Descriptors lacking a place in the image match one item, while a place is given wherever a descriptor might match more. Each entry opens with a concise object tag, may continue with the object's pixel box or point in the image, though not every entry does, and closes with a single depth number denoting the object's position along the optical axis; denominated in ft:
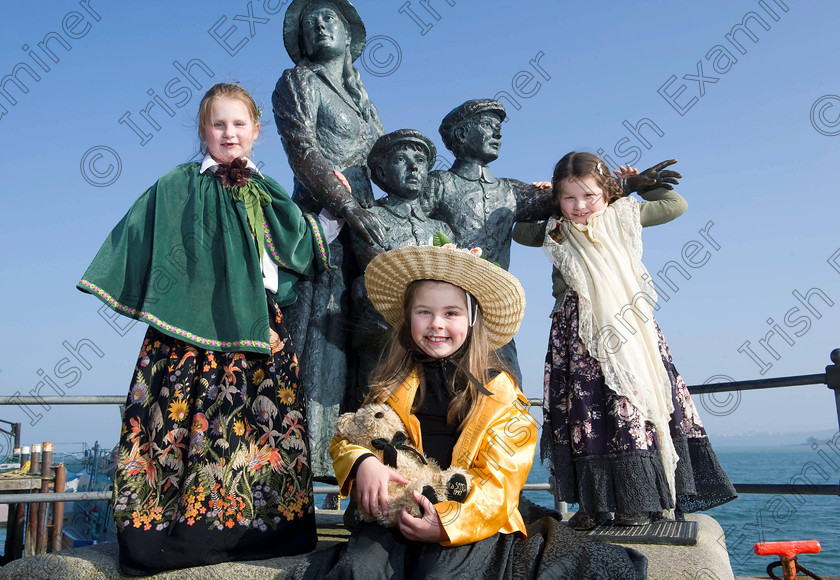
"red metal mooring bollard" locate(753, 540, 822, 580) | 11.76
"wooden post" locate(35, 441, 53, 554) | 40.06
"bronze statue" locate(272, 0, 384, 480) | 11.77
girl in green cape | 8.74
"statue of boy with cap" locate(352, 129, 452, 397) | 11.92
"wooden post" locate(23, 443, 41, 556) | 34.87
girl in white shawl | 10.12
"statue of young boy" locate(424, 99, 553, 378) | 12.84
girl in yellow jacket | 7.09
